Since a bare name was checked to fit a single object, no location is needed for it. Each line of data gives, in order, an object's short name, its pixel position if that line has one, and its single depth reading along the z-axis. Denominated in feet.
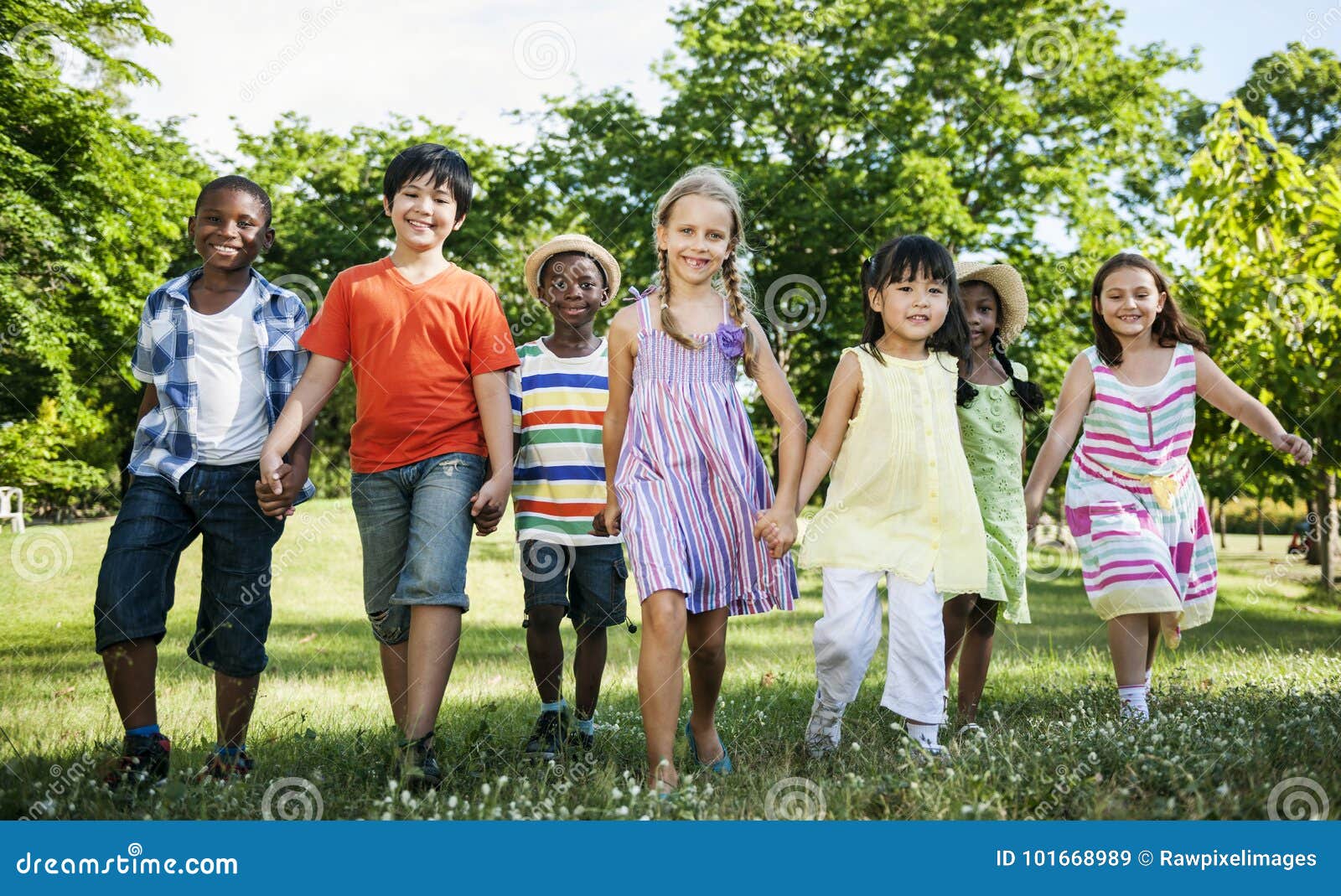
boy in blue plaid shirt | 13.66
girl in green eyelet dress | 17.74
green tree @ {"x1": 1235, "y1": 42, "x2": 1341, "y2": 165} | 66.80
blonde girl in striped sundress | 13.79
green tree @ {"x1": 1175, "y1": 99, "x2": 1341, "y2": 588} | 34.32
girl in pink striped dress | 16.71
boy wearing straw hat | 16.25
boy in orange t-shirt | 13.83
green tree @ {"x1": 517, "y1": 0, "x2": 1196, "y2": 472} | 61.93
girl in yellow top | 14.79
